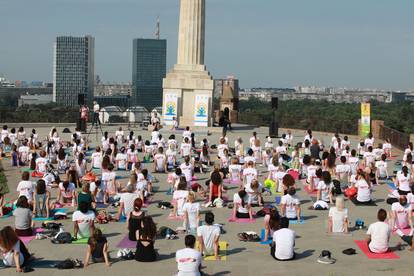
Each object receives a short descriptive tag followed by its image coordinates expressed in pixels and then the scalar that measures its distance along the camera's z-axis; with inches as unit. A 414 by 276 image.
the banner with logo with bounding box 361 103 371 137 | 1485.0
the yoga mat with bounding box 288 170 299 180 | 958.4
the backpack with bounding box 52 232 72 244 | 575.8
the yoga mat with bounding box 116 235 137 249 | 570.6
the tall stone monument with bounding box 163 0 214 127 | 1777.8
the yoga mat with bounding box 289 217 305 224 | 665.2
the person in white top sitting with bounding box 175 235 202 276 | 446.9
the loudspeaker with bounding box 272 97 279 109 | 1640.6
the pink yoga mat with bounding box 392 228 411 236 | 613.3
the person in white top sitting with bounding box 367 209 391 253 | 534.0
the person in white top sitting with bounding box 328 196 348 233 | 603.5
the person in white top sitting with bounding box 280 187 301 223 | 654.5
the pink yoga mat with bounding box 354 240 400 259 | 529.3
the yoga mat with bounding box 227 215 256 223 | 671.1
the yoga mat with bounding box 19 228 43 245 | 580.1
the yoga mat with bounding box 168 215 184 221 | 685.9
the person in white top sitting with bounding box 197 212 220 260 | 522.6
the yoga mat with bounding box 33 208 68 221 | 677.4
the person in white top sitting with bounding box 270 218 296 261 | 514.3
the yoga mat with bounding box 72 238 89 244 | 575.5
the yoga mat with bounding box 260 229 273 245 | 578.6
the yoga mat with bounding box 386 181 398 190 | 905.4
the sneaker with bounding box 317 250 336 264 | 512.7
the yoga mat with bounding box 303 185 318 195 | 857.5
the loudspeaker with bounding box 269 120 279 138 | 1602.5
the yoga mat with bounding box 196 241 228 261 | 523.2
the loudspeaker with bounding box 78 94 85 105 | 1606.8
